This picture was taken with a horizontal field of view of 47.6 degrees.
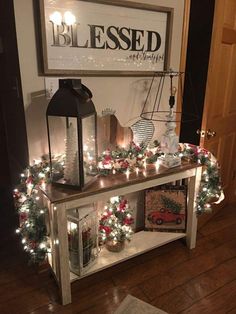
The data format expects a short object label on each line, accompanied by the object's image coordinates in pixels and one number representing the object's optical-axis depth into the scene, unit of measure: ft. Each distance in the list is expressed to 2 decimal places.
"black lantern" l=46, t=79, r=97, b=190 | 4.70
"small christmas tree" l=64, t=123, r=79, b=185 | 5.03
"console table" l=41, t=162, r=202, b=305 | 5.12
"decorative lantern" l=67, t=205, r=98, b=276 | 5.64
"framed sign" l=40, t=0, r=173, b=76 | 5.12
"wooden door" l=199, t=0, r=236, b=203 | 6.82
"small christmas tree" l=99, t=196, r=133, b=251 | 6.55
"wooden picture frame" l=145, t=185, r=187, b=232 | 7.23
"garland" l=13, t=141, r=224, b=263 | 5.45
